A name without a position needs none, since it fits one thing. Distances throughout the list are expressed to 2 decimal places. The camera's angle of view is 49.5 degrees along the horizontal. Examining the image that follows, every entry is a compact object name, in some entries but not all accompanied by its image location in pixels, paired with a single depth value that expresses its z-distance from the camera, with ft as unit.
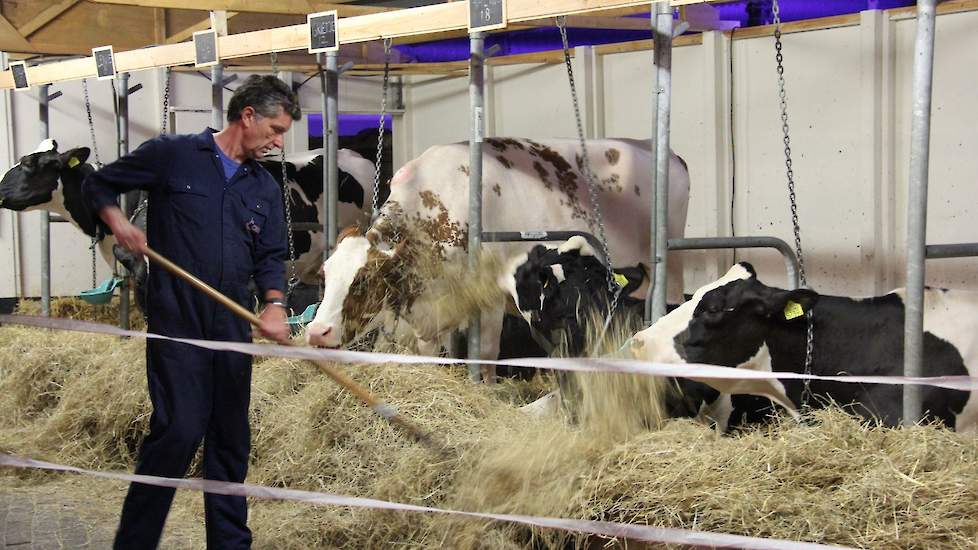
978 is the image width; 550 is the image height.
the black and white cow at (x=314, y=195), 30.66
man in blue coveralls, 11.37
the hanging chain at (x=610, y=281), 16.61
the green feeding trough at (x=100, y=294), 28.15
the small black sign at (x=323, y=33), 19.33
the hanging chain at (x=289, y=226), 22.88
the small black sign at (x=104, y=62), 24.72
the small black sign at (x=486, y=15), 16.12
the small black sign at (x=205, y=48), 22.29
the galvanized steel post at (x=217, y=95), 23.53
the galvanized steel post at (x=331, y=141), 21.02
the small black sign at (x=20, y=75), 28.37
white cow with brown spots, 19.44
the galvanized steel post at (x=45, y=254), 29.14
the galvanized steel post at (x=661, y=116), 15.06
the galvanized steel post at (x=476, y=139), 17.61
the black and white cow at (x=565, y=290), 18.13
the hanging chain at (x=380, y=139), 19.33
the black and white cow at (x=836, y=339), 14.23
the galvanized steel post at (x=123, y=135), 26.40
